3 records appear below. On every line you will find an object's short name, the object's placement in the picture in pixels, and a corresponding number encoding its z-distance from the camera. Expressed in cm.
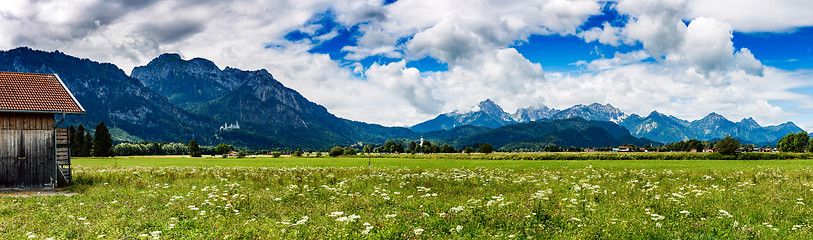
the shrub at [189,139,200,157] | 17086
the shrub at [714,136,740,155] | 8006
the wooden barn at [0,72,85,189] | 2675
